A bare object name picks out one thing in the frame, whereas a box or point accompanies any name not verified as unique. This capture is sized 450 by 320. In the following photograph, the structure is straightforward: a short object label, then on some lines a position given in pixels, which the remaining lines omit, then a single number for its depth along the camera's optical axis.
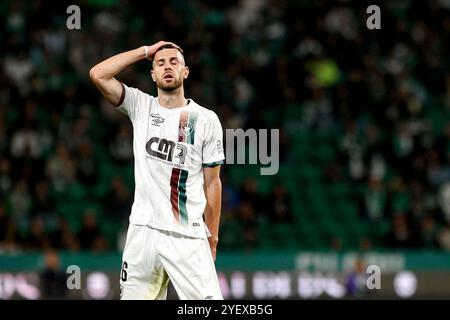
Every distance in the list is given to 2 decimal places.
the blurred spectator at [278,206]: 16.20
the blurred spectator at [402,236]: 15.98
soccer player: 7.38
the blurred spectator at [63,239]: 15.30
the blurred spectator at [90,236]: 15.35
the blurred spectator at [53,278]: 14.64
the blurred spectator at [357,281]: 15.27
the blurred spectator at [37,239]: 15.33
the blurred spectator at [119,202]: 15.91
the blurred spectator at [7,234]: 15.26
